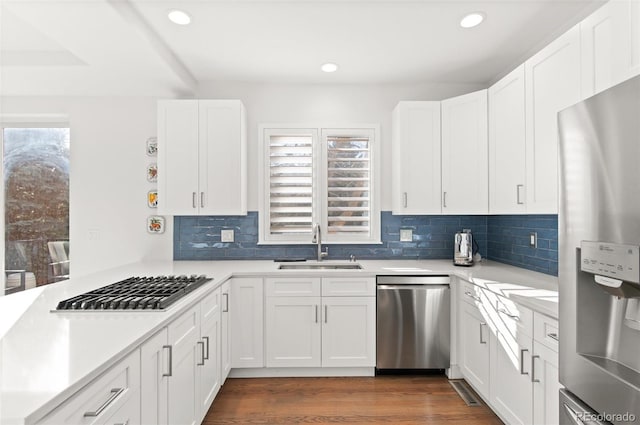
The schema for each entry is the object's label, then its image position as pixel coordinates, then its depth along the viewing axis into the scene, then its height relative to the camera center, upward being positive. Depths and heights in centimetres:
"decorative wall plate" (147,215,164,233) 332 -10
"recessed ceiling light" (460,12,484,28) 223 +130
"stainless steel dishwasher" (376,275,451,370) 277 -87
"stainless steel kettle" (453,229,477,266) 300 -30
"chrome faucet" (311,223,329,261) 328 -24
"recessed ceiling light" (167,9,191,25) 219 +128
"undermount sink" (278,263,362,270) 307 -48
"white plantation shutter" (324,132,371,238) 342 +30
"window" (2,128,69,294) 330 +7
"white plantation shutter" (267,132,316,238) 339 +30
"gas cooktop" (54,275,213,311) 156 -42
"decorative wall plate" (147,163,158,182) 331 +40
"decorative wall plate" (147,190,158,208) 331 +15
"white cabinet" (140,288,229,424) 141 -77
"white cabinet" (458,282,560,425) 170 -84
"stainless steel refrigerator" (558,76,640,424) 93 -12
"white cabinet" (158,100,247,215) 303 +50
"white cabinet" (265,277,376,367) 279 -90
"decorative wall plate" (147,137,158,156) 332 +64
